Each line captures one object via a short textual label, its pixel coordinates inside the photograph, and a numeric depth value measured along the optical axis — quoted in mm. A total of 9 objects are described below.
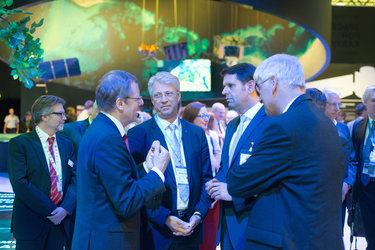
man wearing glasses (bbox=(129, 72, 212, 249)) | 2398
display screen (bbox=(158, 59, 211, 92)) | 15094
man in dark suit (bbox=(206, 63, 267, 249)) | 2182
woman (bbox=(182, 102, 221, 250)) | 3486
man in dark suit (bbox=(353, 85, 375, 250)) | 3572
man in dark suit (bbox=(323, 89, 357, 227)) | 3641
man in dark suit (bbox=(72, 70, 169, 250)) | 1805
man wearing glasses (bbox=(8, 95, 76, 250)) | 2822
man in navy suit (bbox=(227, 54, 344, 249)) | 1599
